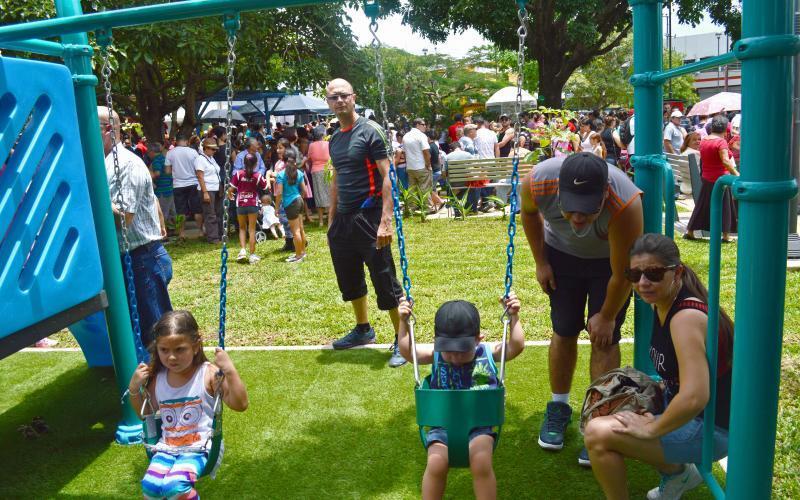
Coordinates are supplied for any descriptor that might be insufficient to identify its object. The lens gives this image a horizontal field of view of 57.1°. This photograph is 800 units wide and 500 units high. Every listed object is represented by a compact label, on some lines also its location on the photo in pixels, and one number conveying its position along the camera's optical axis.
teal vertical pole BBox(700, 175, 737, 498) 2.47
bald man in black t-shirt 5.14
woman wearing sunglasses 2.65
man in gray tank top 3.14
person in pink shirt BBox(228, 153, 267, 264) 10.30
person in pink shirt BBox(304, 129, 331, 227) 12.45
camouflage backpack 2.96
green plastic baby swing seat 3.08
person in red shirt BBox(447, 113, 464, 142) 17.95
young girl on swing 3.25
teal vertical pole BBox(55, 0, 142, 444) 4.08
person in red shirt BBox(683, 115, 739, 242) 8.92
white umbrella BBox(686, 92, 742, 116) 20.20
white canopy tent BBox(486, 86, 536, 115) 25.17
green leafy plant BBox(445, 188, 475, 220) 12.75
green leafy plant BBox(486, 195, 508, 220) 12.35
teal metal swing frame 2.12
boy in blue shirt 3.07
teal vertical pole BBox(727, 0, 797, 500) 2.12
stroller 11.66
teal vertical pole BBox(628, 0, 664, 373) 3.24
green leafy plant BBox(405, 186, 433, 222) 12.84
